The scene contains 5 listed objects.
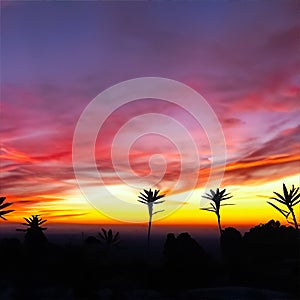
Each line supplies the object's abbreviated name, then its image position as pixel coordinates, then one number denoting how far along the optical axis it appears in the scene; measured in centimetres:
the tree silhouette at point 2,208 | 2464
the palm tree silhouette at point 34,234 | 3259
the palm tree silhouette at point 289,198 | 3132
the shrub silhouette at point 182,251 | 2802
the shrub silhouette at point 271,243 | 3076
